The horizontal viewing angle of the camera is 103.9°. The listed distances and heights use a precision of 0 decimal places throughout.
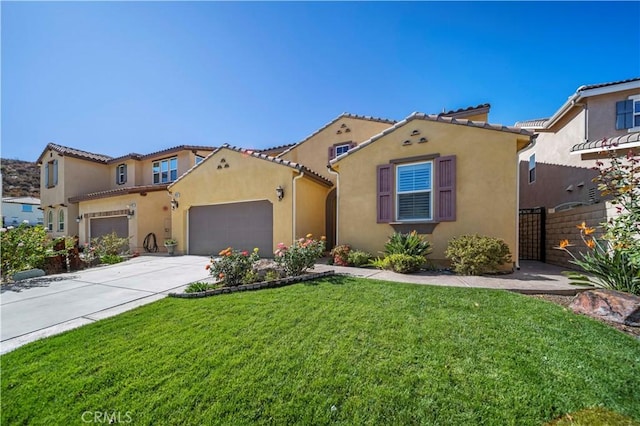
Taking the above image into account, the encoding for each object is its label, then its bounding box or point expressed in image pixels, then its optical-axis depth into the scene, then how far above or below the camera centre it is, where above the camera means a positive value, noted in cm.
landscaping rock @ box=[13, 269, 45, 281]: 830 -225
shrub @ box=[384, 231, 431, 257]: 771 -112
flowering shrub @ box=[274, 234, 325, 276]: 688 -134
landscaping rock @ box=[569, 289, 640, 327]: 383 -156
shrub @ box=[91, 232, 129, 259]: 1276 -196
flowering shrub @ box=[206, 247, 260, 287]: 642 -157
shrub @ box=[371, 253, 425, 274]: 730 -156
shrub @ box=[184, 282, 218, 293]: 601 -193
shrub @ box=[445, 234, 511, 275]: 684 -126
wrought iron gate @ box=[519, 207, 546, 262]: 1009 -102
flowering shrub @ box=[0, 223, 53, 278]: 835 -141
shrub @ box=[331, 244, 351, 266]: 880 -163
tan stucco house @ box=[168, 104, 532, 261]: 775 +82
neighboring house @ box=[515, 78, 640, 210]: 1002 +336
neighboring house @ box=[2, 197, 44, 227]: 3369 -23
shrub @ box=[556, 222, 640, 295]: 438 -114
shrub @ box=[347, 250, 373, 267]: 857 -170
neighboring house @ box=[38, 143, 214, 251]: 1566 +121
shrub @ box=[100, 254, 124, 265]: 1159 -239
